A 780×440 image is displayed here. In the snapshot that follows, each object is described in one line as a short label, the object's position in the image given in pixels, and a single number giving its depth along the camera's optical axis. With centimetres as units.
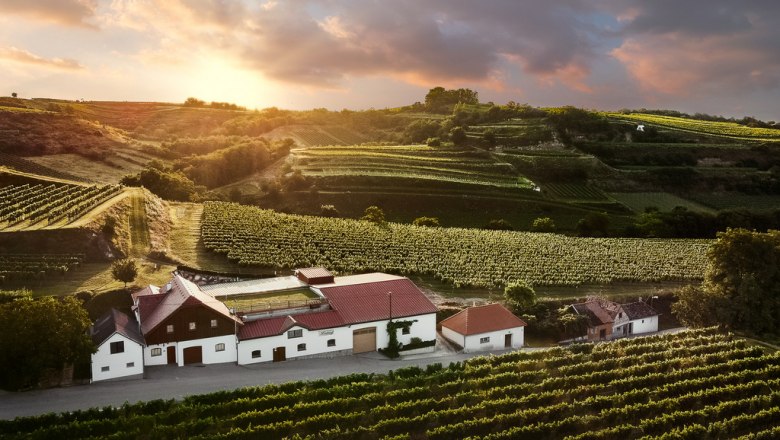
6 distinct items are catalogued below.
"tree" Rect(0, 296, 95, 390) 3136
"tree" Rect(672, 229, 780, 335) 4509
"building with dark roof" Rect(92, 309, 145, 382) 3378
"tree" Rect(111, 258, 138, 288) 4353
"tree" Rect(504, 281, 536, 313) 4728
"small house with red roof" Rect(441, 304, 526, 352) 4231
